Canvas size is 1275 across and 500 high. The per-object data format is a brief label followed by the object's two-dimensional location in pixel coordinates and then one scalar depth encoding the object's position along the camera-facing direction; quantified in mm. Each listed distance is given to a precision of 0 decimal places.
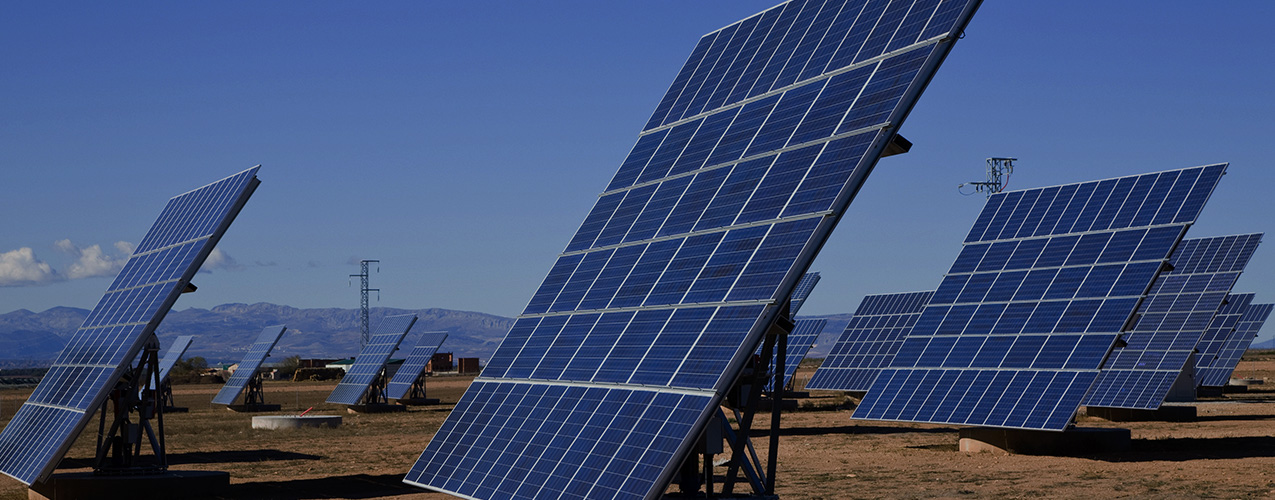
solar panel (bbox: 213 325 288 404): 57434
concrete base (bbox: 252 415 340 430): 42875
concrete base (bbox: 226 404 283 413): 56906
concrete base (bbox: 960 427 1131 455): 27031
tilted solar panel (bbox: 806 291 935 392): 54031
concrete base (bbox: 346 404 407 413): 54156
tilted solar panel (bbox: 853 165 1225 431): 26500
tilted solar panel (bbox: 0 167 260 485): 21000
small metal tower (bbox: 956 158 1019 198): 66750
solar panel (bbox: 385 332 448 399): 58844
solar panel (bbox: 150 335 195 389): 53725
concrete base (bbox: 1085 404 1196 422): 40312
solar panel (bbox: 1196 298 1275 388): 57503
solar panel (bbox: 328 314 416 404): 54225
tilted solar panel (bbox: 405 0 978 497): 12055
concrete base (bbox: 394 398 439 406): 60312
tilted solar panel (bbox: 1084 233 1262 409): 38125
